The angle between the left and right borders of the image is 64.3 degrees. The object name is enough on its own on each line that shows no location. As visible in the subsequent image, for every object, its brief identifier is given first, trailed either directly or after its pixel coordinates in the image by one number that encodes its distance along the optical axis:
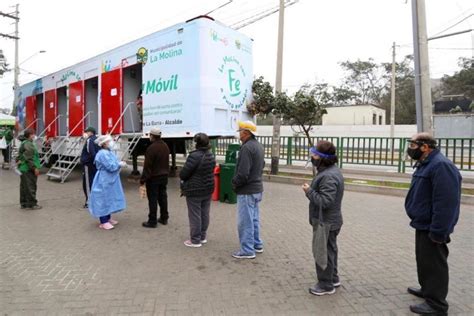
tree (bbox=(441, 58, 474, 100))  46.21
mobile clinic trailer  8.33
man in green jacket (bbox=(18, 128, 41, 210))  7.55
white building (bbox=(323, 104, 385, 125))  39.38
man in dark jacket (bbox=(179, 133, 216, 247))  5.14
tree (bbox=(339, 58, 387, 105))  53.31
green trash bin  8.38
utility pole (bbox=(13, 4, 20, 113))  29.97
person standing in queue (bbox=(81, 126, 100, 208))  7.46
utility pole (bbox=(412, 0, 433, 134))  8.02
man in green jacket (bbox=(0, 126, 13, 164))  16.22
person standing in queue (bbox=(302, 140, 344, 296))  3.53
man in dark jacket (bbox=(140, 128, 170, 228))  6.11
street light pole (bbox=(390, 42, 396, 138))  28.31
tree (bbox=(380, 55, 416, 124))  49.34
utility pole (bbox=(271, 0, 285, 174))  12.53
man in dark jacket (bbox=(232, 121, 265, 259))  4.55
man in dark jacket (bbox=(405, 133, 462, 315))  3.09
